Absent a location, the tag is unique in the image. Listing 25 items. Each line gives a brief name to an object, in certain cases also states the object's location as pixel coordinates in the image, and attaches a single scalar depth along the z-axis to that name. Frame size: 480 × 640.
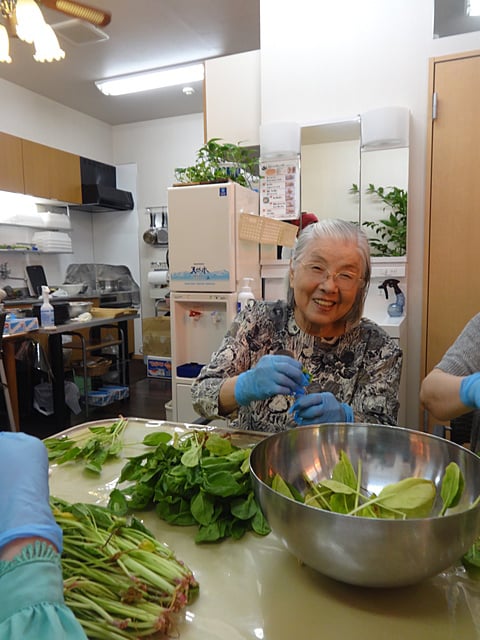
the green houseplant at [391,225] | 2.80
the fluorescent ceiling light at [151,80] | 4.48
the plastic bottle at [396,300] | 2.77
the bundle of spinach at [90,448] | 1.05
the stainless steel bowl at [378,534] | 0.54
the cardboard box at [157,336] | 5.43
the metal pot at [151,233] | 5.95
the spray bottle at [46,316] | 3.30
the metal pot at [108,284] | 5.86
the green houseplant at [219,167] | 2.80
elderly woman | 1.34
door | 2.56
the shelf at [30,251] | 4.89
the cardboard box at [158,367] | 5.20
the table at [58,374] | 3.47
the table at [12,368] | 3.20
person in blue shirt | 0.42
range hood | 5.55
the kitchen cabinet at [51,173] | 4.89
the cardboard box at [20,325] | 2.99
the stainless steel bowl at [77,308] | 3.75
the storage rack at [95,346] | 3.79
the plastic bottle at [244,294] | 2.69
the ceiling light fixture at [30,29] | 2.08
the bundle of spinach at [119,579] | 0.54
